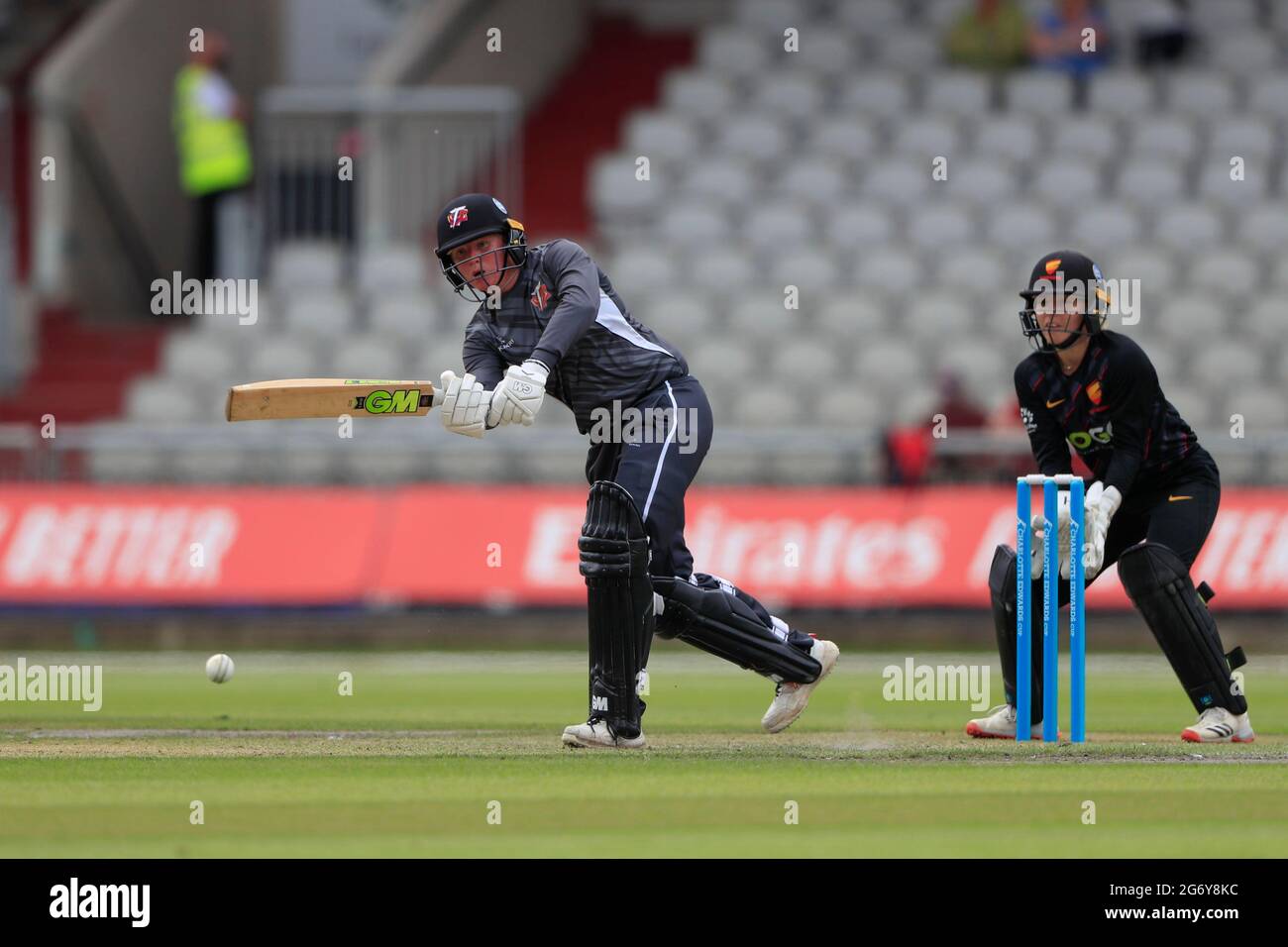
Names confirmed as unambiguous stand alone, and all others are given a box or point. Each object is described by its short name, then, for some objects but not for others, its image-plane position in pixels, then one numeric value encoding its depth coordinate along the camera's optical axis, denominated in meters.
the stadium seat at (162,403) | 19.45
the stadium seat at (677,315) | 18.97
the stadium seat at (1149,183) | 20.38
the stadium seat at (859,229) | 20.23
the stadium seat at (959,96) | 21.30
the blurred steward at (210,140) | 20.47
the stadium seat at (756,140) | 21.20
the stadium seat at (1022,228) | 19.92
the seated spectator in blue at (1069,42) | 21.36
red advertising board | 16.31
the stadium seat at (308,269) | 20.41
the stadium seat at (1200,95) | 21.23
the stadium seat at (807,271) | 19.66
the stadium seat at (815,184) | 20.72
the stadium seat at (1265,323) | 18.84
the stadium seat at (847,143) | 21.05
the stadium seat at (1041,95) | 21.22
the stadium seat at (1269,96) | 21.03
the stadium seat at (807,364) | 18.69
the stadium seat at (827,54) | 22.03
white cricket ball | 10.54
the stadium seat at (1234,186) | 20.36
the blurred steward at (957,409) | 17.27
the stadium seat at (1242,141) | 20.59
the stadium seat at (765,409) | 18.27
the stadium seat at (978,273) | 19.47
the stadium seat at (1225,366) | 18.36
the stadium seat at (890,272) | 19.67
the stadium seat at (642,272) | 19.62
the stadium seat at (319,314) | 19.67
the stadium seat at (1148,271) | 19.19
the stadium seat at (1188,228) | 20.03
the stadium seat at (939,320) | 18.97
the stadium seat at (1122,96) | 21.19
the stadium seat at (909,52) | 22.16
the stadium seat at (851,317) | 19.14
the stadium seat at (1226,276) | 19.33
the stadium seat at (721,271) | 19.75
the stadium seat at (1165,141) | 20.77
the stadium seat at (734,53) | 22.20
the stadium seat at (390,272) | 20.12
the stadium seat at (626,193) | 20.97
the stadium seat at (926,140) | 20.80
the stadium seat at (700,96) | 21.78
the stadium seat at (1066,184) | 20.31
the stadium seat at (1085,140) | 20.75
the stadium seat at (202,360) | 19.73
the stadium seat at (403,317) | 19.44
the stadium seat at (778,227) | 20.22
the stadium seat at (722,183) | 20.83
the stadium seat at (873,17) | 22.58
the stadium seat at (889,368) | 18.61
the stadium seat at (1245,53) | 21.78
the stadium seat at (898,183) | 20.53
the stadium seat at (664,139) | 21.31
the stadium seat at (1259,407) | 17.88
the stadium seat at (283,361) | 19.03
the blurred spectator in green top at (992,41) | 21.70
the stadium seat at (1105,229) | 19.75
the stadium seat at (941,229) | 20.06
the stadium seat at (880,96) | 21.42
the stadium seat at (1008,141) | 20.77
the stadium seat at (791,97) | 21.52
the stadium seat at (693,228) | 20.47
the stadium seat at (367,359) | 18.77
